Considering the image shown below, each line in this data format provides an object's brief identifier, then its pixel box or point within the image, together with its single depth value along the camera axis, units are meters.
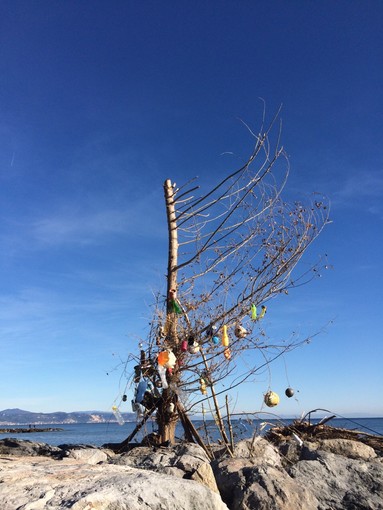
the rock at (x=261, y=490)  4.08
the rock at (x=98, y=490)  3.03
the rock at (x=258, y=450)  5.88
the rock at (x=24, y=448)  6.52
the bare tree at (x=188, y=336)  6.76
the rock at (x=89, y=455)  5.32
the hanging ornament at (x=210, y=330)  7.10
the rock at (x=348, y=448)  6.27
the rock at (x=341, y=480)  4.71
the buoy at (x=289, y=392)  7.36
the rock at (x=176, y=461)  4.26
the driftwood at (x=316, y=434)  7.01
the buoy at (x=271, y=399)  7.07
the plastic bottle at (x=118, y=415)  6.88
